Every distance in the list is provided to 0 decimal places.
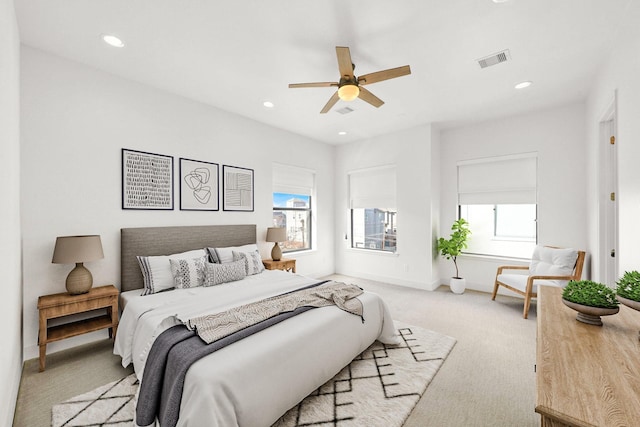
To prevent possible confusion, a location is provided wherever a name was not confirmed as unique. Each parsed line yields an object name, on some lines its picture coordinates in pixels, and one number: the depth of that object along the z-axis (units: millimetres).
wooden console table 771
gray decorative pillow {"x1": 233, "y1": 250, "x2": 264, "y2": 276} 3467
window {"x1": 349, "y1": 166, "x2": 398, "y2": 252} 5316
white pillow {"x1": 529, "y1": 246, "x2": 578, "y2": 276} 3502
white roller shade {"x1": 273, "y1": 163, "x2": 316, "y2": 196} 4888
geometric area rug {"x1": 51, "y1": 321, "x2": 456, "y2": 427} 1770
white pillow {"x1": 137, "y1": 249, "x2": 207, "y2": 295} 2844
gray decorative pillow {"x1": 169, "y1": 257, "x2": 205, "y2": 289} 2938
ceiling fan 2324
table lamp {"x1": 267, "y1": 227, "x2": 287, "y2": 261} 4348
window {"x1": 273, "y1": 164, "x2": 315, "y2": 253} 4949
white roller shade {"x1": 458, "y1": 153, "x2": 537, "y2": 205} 4238
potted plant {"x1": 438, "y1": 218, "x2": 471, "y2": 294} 4473
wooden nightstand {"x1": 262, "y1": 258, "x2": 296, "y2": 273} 4246
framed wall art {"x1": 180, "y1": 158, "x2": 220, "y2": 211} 3557
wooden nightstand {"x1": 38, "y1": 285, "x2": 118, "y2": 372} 2312
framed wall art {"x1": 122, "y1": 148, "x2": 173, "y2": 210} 3068
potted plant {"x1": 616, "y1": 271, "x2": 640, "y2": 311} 1168
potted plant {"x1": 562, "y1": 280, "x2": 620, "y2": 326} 1313
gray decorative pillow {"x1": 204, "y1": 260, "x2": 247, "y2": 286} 3051
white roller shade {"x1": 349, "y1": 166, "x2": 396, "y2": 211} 5281
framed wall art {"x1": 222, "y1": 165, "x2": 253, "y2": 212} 4031
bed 1454
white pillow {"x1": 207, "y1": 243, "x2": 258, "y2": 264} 3405
